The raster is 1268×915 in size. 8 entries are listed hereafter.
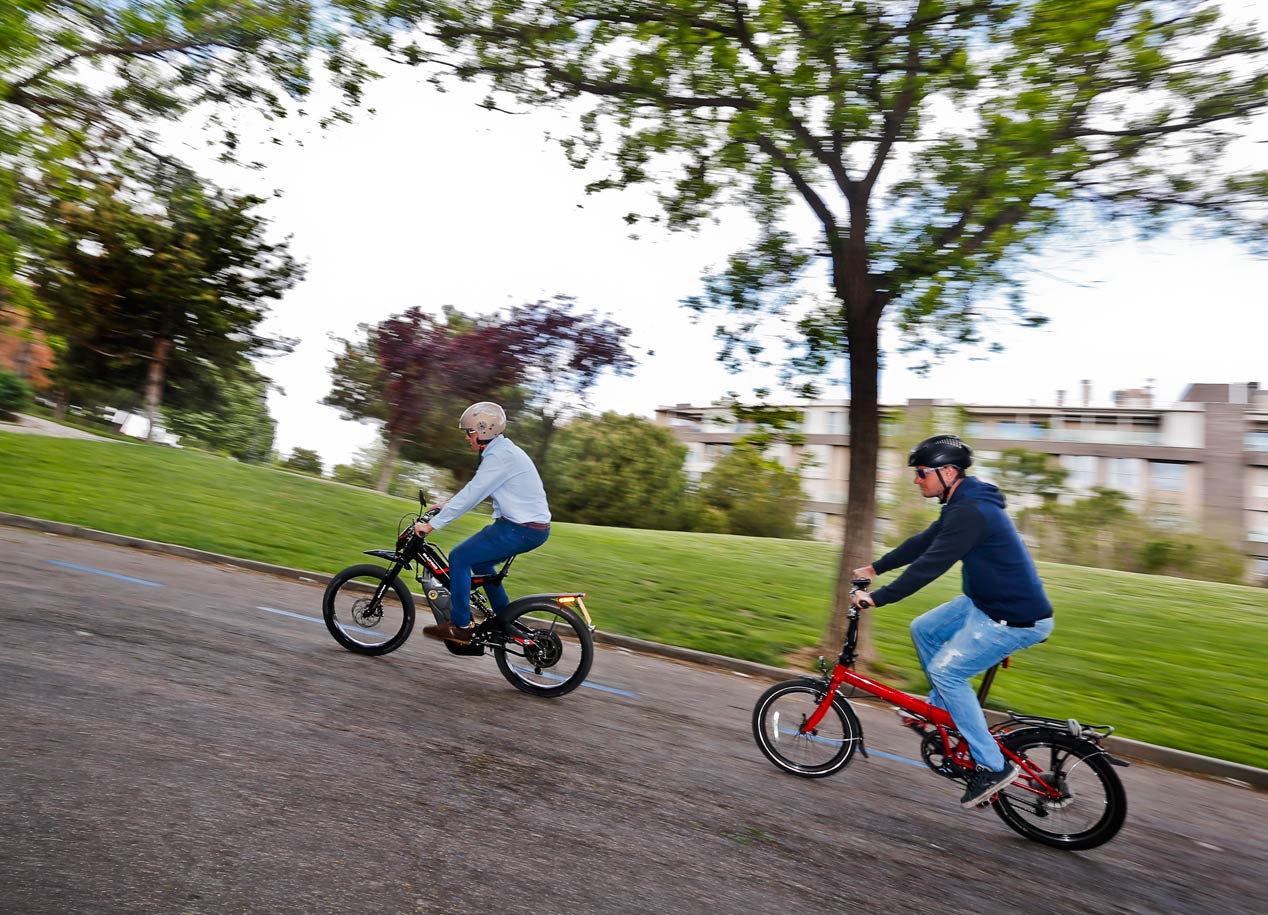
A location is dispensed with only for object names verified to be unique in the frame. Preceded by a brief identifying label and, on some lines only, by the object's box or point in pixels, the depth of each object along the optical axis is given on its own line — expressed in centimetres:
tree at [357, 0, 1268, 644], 900
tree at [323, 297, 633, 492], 2902
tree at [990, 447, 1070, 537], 4731
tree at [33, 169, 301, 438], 2919
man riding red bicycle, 497
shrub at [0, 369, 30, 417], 3441
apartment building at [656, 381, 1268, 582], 6316
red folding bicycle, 486
